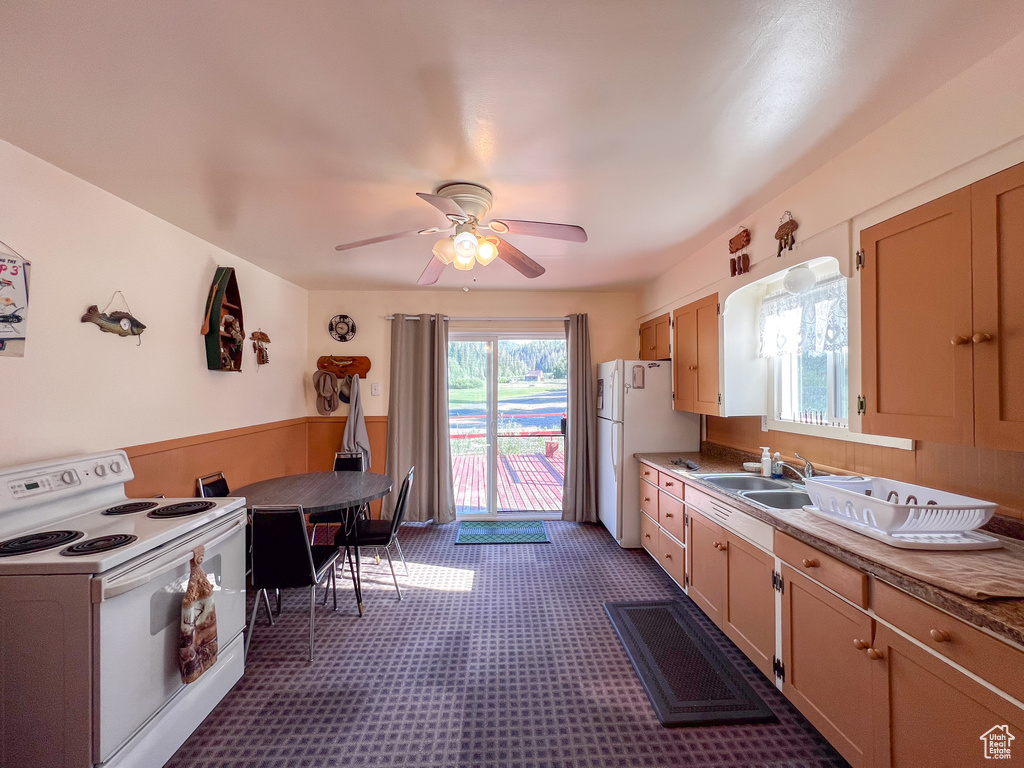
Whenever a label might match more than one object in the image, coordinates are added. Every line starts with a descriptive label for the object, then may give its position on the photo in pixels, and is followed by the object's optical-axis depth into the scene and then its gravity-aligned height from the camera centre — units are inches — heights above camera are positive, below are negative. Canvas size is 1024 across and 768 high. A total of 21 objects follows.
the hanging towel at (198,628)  67.6 -38.6
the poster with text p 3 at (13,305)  69.6 +14.0
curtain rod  186.2 +29.8
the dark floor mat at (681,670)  76.8 -57.7
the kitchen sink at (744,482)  105.0 -23.5
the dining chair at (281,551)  90.0 -34.6
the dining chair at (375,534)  116.3 -39.9
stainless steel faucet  95.7 -18.6
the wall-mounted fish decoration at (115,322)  83.7 +13.8
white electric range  54.9 -31.5
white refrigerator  151.0 -13.7
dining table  100.5 -26.4
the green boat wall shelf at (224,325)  116.3 +18.1
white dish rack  57.3 -18.4
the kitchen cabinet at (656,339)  158.7 +19.4
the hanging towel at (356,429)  173.0 -16.2
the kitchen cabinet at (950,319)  51.5 +9.3
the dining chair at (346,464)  149.2 -26.0
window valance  85.4 +15.0
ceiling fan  79.8 +29.7
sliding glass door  188.1 -9.4
